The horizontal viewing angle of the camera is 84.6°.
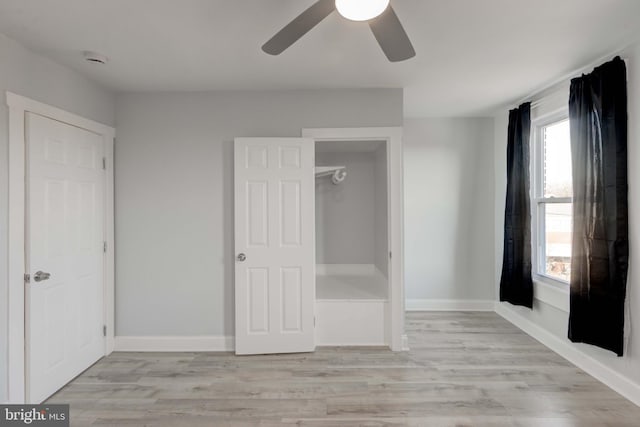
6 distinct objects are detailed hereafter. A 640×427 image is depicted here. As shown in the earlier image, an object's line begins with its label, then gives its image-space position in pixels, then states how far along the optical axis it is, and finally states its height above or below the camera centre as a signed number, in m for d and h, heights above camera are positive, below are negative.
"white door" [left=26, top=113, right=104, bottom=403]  2.44 -0.31
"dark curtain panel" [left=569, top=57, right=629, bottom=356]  2.50 +0.04
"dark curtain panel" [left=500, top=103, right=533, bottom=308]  3.71 -0.06
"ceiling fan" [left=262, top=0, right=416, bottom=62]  1.47 +0.85
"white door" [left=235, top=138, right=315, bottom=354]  3.24 -0.30
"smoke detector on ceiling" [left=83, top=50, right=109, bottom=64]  2.52 +1.15
